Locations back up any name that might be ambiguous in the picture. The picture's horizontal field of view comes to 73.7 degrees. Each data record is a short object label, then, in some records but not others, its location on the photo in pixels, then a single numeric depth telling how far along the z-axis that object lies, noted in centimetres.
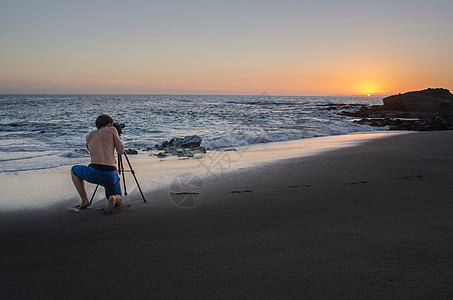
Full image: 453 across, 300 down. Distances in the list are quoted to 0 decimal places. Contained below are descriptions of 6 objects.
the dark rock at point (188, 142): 1243
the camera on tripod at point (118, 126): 480
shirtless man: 438
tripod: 479
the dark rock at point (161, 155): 1020
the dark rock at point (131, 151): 1102
